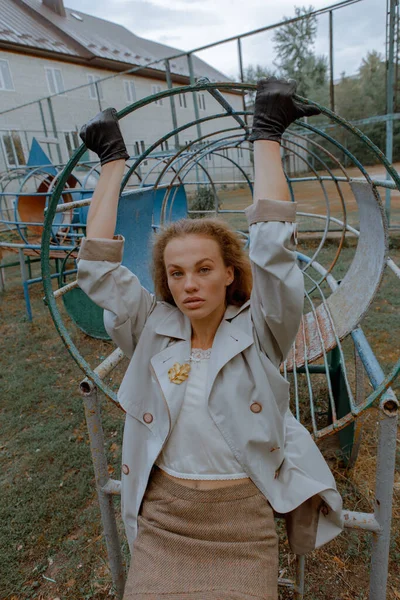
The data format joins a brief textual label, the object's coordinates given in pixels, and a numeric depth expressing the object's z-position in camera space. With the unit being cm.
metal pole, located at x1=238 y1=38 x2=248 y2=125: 612
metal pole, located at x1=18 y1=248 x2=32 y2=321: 456
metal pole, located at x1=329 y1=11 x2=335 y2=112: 613
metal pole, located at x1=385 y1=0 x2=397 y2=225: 507
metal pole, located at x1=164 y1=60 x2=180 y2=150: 629
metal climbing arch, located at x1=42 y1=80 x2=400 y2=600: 119
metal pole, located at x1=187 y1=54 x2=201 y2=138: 636
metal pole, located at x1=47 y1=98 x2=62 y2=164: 1203
